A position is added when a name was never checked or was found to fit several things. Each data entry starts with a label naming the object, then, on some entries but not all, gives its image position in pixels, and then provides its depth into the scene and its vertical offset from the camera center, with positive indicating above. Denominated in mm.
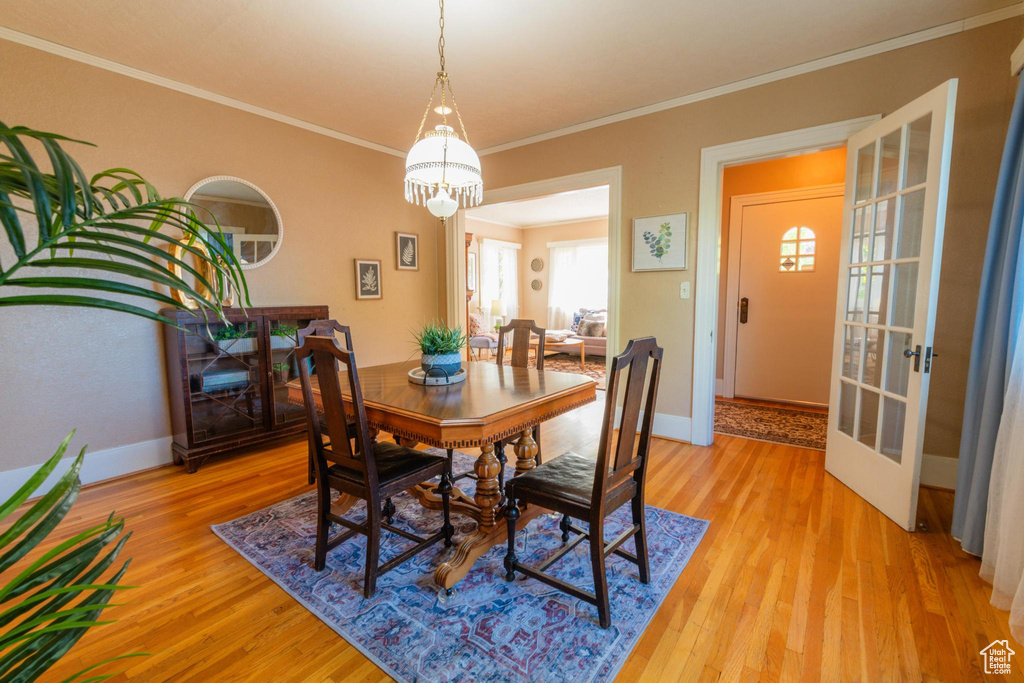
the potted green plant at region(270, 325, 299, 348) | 3295 -325
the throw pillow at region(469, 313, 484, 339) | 7910 -591
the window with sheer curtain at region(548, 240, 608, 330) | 8641 +189
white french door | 2127 -48
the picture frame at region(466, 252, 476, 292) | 8438 +340
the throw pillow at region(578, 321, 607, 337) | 7656 -628
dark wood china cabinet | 2932 -587
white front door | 4242 -34
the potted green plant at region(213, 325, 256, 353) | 3045 -319
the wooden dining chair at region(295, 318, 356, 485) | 2578 -217
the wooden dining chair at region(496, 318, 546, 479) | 2900 -325
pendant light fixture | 2104 +566
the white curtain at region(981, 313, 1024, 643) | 1645 -776
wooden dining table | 1668 -473
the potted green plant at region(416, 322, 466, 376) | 2162 -277
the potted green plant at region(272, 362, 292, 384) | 3352 -585
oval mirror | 3166 +528
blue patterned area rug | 1485 -1155
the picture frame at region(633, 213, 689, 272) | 3326 +342
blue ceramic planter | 2158 -335
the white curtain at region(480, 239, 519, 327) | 8883 +293
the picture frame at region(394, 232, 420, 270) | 4355 +365
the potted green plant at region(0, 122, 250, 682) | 601 -261
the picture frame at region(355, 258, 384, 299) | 4035 +91
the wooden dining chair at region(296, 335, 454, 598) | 1703 -707
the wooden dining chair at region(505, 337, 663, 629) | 1566 -710
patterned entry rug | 3516 -1098
